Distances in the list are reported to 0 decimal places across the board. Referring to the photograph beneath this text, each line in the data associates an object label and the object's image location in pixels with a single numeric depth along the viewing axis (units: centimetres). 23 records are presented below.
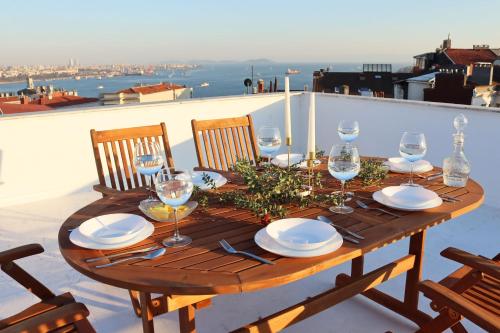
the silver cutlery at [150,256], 110
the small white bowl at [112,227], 121
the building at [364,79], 2395
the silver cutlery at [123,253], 112
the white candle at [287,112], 162
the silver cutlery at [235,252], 110
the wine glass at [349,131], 202
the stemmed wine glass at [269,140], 185
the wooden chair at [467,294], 107
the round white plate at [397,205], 147
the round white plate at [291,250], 112
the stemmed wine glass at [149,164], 165
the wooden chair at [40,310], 99
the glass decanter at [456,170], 178
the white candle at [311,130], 153
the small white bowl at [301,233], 114
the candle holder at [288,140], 166
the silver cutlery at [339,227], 126
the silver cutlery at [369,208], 147
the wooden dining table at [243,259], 102
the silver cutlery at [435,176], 190
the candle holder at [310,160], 158
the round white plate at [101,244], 119
